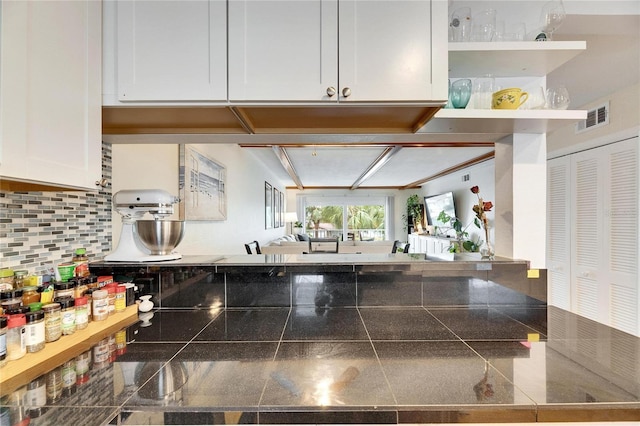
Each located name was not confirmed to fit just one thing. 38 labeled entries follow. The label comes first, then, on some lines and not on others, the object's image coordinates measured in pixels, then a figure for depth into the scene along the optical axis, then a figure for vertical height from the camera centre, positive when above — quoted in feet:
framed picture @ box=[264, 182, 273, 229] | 18.57 +0.43
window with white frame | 29.96 -0.58
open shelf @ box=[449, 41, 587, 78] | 3.68 +2.14
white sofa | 15.67 -2.06
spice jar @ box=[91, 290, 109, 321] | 3.42 -1.14
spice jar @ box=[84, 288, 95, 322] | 3.36 -1.05
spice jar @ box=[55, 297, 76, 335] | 2.97 -1.09
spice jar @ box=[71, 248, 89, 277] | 3.75 -0.68
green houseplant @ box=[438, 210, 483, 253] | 15.15 -1.61
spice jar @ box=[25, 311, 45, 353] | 2.62 -1.12
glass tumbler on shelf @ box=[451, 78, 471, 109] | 3.91 +1.65
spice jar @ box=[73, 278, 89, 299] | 3.40 -0.92
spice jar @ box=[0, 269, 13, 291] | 2.90 -0.70
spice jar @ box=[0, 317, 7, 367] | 2.41 -1.11
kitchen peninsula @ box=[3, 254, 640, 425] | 2.12 -1.44
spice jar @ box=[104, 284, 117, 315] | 3.63 -1.10
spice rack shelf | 2.38 -1.40
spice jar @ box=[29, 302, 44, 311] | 2.79 -0.93
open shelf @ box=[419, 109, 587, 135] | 3.72 +1.26
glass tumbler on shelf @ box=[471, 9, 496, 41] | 4.02 +2.63
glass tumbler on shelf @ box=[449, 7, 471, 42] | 4.02 +2.66
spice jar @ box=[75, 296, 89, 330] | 3.14 -1.13
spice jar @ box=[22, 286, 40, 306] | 2.91 -0.87
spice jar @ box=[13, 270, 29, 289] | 3.09 -0.74
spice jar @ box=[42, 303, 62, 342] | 2.80 -1.10
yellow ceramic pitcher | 3.85 +1.55
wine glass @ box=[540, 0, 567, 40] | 3.88 +2.71
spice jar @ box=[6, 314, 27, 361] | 2.50 -1.13
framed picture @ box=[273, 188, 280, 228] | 21.89 +0.30
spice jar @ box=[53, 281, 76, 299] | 3.23 -0.90
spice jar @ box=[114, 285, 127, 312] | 3.74 -1.17
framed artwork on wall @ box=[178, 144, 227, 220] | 7.43 +0.77
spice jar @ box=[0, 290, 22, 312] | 2.70 -0.86
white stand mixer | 4.11 -0.02
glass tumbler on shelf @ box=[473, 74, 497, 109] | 4.12 +1.75
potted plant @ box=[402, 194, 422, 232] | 26.58 +0.04
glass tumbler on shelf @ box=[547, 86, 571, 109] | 4.02 +1.62
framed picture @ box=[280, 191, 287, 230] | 25.69 +0.25
